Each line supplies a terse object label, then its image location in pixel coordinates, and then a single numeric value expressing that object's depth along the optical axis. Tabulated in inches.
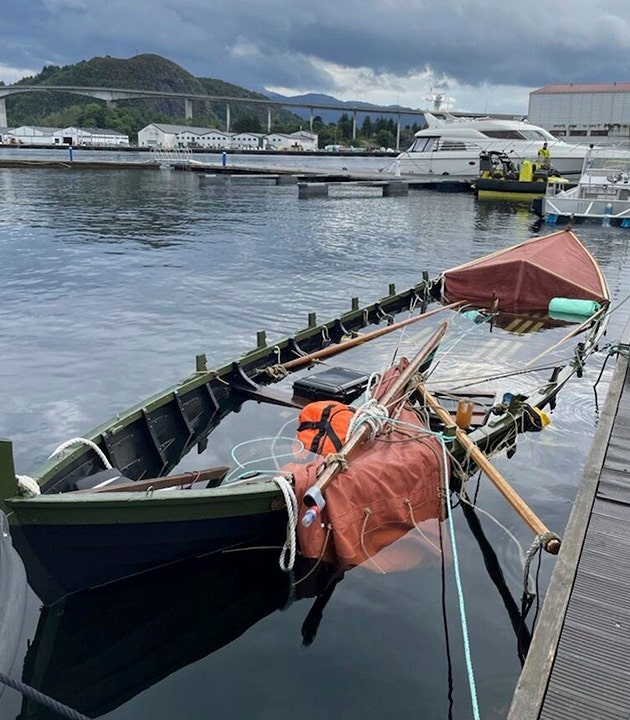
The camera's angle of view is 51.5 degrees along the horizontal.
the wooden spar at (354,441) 277.7
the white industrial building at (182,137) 6998.0
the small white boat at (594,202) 1656.0
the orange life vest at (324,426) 348.8
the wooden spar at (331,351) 531.8
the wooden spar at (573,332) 634.5
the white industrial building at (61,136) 6466.5
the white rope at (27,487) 245.3
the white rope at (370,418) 331.3
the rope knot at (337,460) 295.1
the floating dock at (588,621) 190.1
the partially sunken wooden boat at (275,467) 261.0
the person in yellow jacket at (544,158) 2506.2
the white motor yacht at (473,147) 2815.0
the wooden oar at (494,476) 269.3
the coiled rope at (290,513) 279.4
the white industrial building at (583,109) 5305.1
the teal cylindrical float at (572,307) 758.5
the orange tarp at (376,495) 290.5
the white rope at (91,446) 303.0
